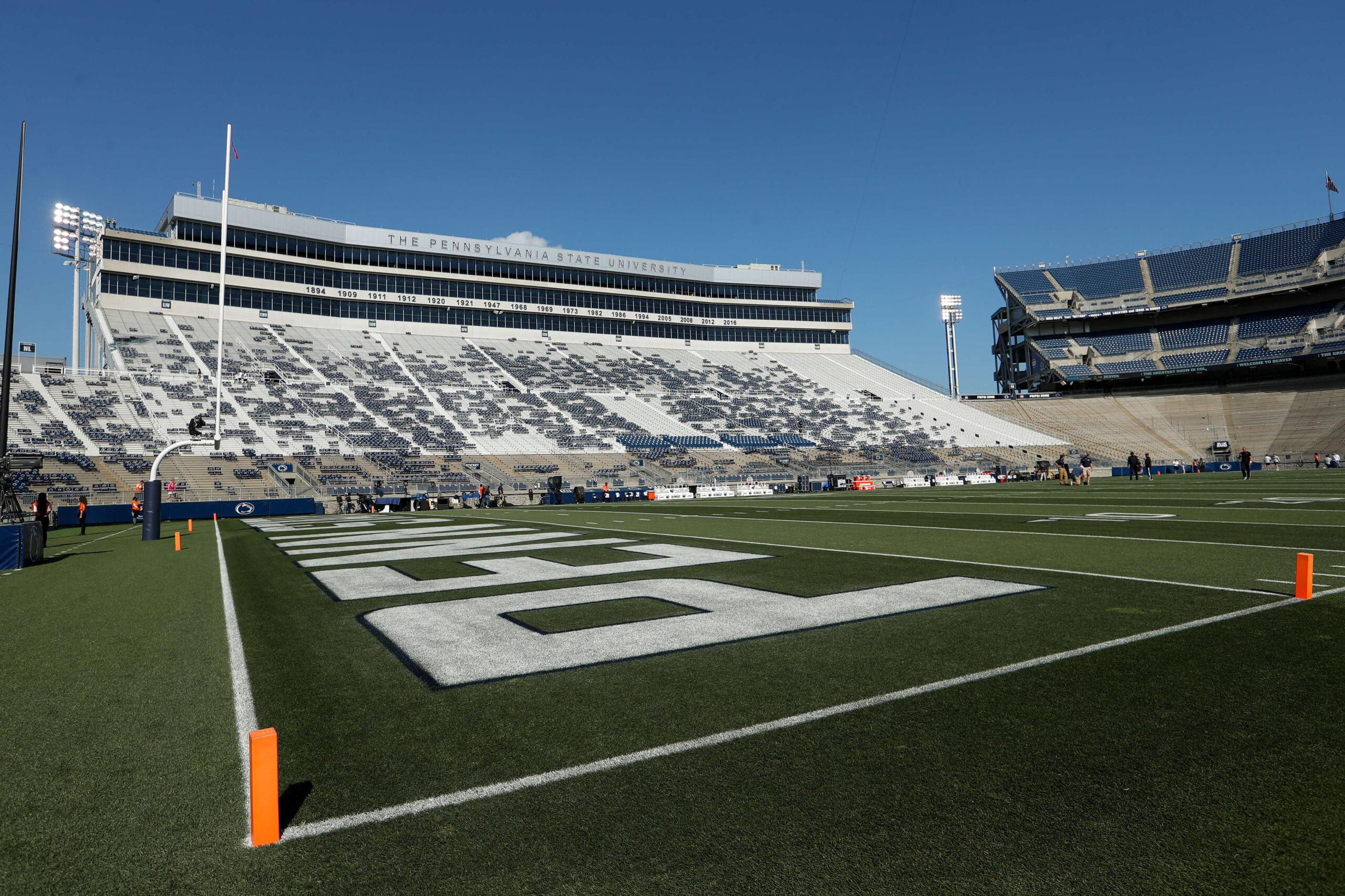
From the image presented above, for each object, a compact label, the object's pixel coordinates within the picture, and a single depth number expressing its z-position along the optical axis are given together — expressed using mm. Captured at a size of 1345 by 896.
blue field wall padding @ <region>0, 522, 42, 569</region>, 13312
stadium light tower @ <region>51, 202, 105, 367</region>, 53094
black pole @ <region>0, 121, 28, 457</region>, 16828
